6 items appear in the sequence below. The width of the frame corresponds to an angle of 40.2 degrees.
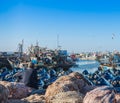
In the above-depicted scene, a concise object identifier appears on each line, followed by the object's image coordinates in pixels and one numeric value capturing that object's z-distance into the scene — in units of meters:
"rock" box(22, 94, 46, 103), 3.90
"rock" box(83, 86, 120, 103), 2.75
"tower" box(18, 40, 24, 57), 36.37
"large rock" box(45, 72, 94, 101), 4.07
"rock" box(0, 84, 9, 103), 3.18
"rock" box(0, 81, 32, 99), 4.65
